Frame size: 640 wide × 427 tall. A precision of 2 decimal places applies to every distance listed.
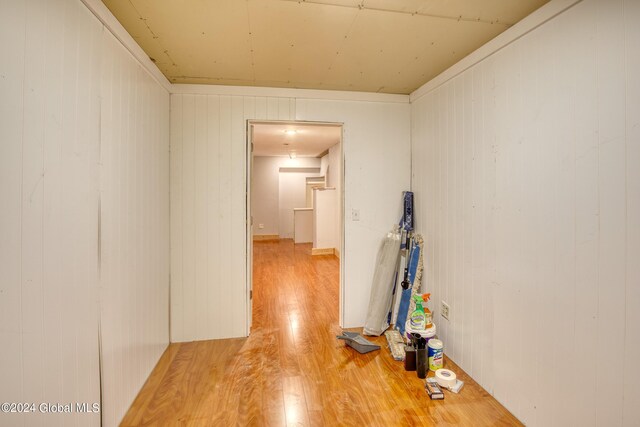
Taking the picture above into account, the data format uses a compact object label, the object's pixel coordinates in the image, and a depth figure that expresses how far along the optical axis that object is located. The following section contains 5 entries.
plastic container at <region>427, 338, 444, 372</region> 2.25
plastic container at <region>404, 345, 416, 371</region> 2.27
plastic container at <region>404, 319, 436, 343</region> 2.31
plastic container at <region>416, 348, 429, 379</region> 2.18
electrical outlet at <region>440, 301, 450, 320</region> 2.45
